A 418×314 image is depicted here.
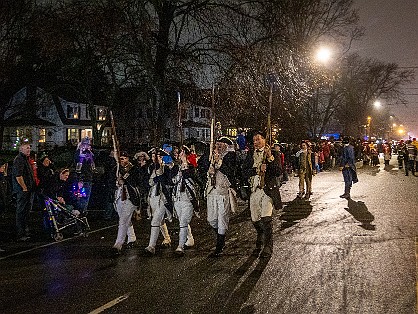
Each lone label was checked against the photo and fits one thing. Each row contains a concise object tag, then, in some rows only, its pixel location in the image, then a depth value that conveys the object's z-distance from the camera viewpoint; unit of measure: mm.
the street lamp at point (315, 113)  46497
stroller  10430
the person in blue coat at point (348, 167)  16844
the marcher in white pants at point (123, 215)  9117
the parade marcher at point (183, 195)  8883
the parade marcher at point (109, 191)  13034
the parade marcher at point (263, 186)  8727
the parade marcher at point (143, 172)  9499
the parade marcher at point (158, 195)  8914
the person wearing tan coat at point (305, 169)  17189
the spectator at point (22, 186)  10609
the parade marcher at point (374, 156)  38781
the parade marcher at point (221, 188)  8625
